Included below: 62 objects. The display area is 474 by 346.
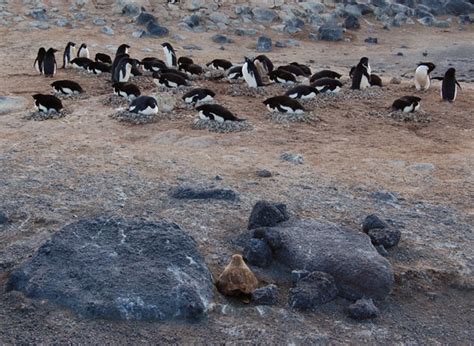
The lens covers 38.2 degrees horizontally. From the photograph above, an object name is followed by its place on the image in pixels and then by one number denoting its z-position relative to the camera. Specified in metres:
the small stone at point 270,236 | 4.38
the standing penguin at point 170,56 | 11.83
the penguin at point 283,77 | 10.02
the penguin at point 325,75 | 10.26
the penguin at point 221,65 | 11.02
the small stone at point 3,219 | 4.76
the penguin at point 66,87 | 9.08
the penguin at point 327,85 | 9.38
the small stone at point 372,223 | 4.84
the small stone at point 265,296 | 3.90
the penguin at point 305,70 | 10.98
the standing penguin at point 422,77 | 10.16
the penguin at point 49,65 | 10.51
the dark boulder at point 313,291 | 3.90
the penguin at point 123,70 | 9.82
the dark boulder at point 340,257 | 4.08
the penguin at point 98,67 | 10.45
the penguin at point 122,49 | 12.13
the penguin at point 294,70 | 10.52
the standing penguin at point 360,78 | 9.89
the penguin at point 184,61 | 11.27
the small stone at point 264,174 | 6.09
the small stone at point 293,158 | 6.61
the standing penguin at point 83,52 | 12.06
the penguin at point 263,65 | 11.13
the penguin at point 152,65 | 10.42
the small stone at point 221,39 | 15.09
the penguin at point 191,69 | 10.48
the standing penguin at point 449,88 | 9.56
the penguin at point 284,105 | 8.26
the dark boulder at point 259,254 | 4.30
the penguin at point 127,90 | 8.80
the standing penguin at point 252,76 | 9.62
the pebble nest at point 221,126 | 7.66
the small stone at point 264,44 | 14.80
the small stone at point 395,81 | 10.78
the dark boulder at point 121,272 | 3.66
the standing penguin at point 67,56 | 11.41
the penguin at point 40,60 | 10.77
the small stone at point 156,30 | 14.99
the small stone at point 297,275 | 4.11
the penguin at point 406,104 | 8.66
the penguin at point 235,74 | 10.10
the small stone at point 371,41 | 16.44
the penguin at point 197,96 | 8.61
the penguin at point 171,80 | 9.37
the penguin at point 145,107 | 8.04
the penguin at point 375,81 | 10.21
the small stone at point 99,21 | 15.09
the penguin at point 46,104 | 8.18
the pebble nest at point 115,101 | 8.69
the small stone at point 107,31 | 14.57
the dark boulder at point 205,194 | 5.34
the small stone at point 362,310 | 3.86
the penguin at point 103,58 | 11.54
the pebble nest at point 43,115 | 8.00
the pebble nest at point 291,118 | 8.13
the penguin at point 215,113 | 7.77
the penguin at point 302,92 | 8.98
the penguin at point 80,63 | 10.86
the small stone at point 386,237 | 4.64
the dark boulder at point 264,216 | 4.70
